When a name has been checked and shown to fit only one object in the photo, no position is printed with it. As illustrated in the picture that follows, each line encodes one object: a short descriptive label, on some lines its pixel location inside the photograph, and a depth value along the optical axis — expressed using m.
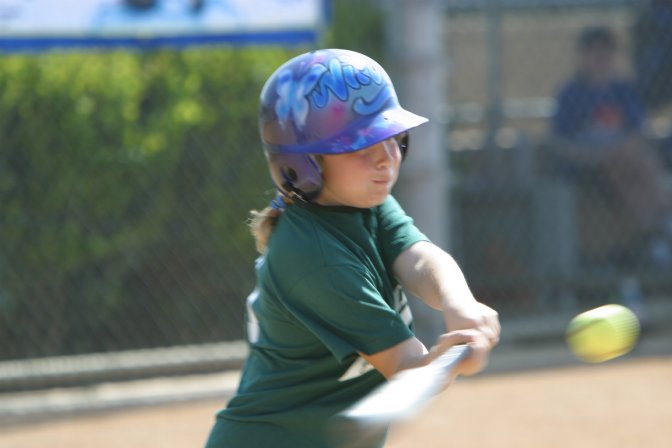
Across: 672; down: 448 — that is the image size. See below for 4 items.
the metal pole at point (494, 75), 14.05
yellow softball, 5.32
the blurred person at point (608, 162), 14.12
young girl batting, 5.12
